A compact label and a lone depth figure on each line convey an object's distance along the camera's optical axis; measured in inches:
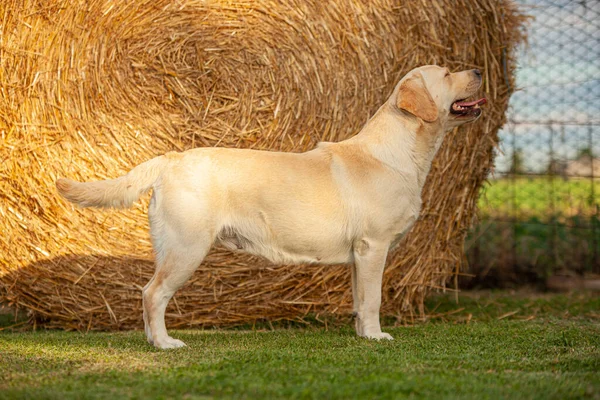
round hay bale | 160.1
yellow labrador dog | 130.5
